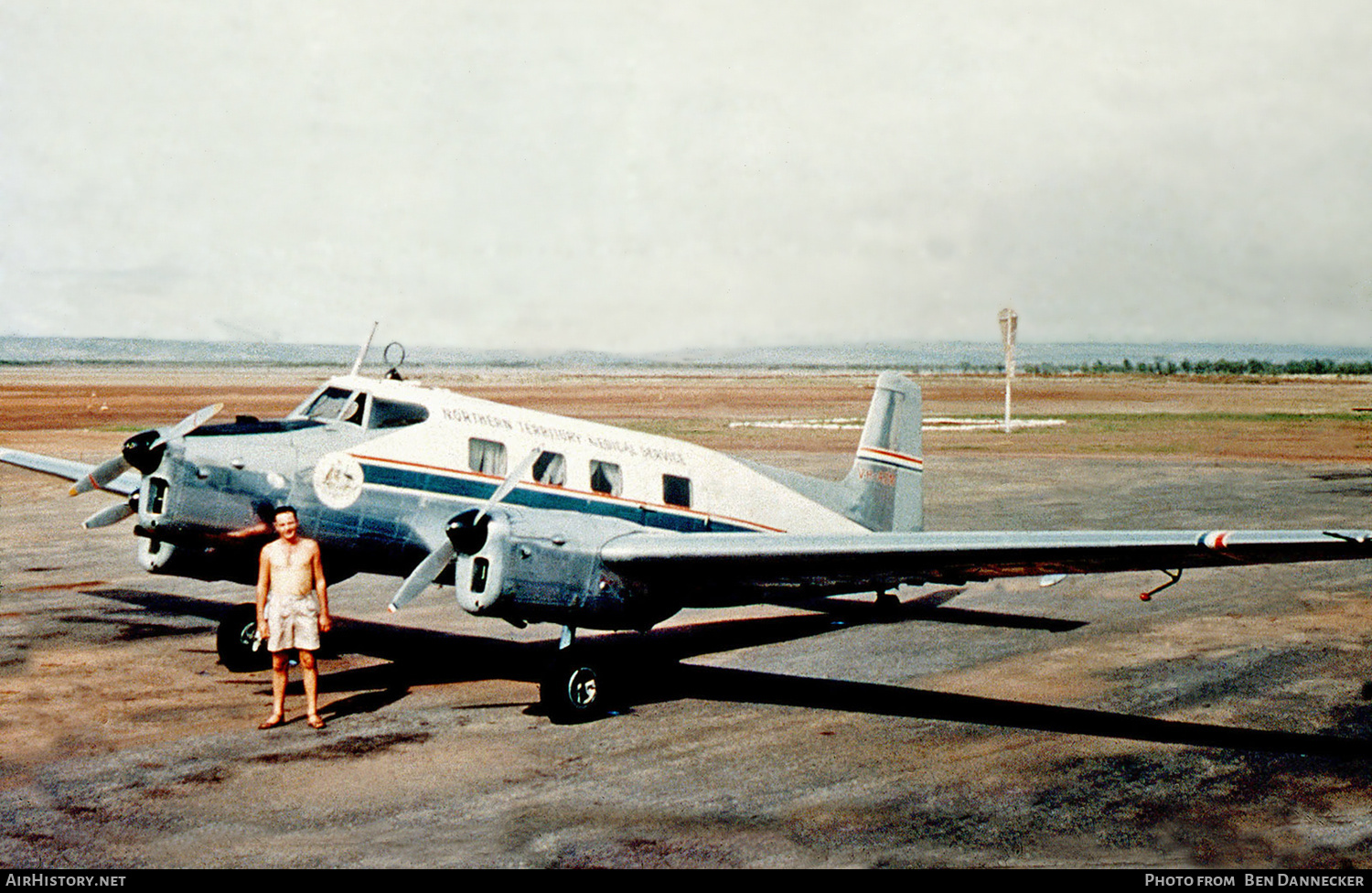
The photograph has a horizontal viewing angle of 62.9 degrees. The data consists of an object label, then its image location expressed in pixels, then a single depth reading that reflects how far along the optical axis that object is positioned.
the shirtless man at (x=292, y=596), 10.95
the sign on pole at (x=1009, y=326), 50.94
